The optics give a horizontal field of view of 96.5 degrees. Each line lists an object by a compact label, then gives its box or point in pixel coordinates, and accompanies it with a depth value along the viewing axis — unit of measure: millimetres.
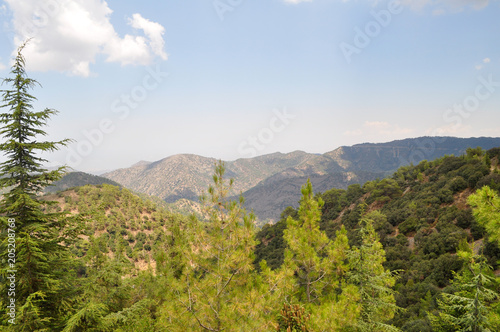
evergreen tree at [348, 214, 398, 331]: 8969
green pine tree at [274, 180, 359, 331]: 8836
